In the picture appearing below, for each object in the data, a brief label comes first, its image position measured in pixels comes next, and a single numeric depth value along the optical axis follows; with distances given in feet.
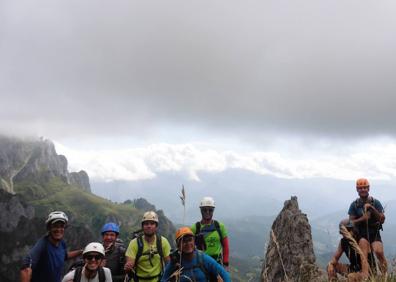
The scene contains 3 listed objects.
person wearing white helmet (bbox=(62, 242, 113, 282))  26.63
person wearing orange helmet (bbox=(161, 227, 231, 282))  24.58
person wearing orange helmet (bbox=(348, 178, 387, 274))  33.73
